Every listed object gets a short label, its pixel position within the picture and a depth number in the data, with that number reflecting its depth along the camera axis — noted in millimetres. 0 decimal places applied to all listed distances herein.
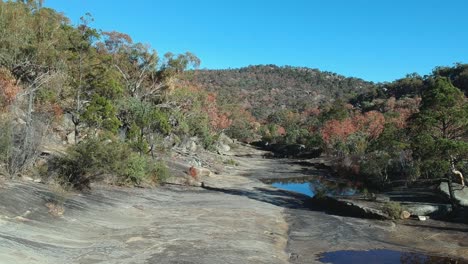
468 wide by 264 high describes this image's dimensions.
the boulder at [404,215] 25547
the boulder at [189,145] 65831
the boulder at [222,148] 87138
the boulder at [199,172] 42325
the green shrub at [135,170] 30603
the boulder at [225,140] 104606
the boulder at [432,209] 25781
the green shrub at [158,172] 35491
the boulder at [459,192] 25938
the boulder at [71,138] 39444
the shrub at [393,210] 25281
